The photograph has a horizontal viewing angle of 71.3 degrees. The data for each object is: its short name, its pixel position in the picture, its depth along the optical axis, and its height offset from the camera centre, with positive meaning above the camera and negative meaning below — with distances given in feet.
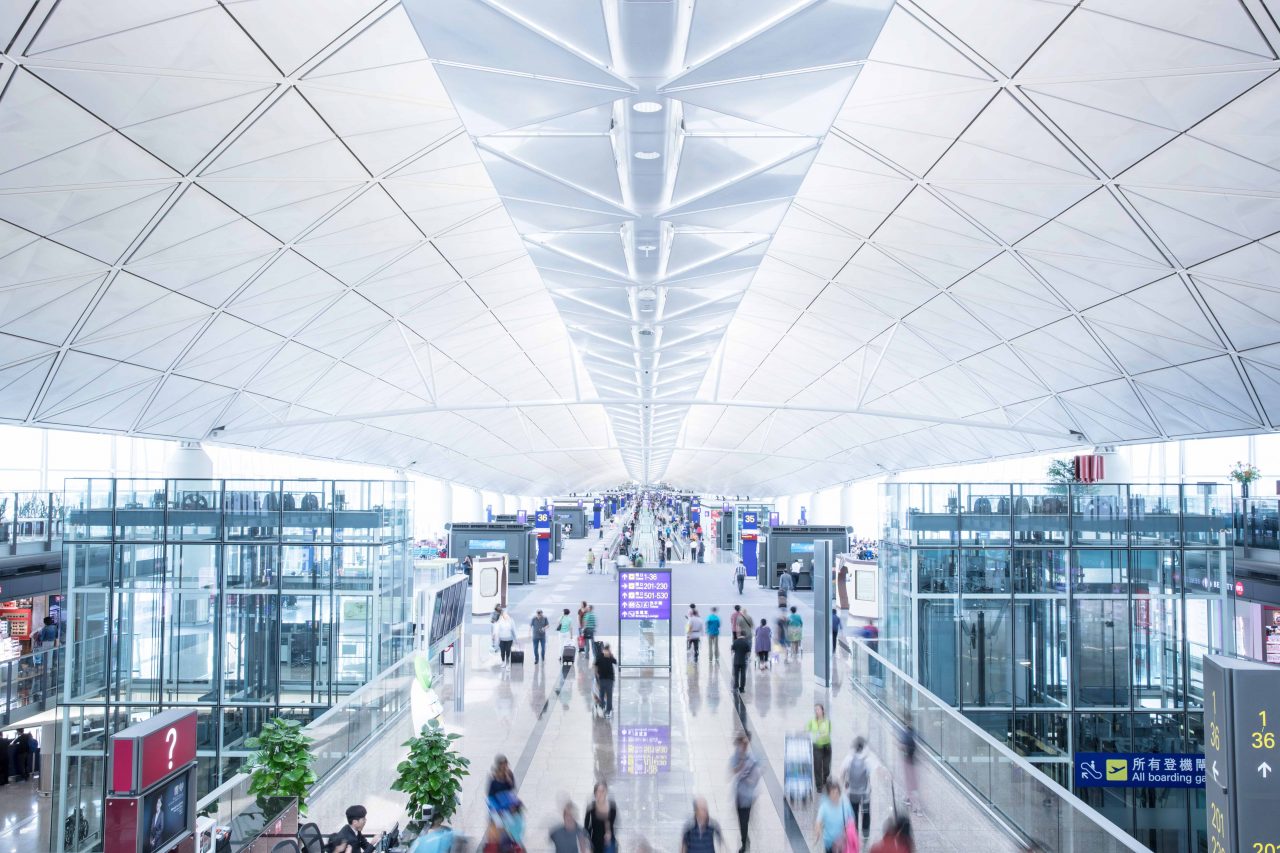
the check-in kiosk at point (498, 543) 136.56 -9.59
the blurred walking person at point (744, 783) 33.88 -11.57
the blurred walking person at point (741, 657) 61.11 -12.35
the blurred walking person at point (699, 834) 28.07 -11.17
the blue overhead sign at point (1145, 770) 51.96 -17.05
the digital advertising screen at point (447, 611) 61.82 -9.58
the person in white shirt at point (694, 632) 73.31 -12.48
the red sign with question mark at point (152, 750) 26.96 -8.48
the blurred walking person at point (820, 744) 41.11 -12.13
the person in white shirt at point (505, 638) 71.72 -12.66
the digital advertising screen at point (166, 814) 27.40 -10.59
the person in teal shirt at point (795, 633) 77.10 -13.17
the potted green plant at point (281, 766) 34.40 -11.14
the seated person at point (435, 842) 28.96 -11.79
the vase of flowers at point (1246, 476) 81.20 +0.36
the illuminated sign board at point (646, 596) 68.18 -8.84
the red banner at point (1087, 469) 107.34 +1.33
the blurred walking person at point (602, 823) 29.84 -11.46
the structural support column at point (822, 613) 64.54 -9.77
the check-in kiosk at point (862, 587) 100.94 -12.28
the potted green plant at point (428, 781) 34.76 -11.72
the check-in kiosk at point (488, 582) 104.47 -11.96
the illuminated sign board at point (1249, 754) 19.80 -6.09
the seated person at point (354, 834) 29.98 -12.06
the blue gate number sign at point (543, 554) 156.04 -12.93
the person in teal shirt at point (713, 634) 74.49 -12.84
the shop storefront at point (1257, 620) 73.97 -12.30
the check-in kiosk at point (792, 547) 138.41 -10.43
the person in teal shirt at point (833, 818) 29.19 -11.08
